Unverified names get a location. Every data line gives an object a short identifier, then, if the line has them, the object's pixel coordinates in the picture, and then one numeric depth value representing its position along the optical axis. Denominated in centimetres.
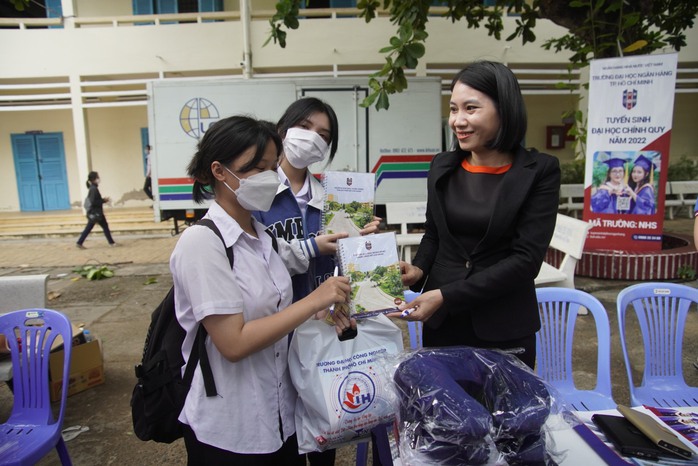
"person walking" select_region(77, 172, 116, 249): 843
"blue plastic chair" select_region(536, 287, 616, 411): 209
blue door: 1168
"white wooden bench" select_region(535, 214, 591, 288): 399
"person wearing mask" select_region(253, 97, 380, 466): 187
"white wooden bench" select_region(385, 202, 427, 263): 607
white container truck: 749
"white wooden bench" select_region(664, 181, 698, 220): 915
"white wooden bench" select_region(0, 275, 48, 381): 316
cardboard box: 310
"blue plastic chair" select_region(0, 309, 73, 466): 197
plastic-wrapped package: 90
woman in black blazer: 142
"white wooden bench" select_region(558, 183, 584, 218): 866
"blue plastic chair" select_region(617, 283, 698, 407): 223
